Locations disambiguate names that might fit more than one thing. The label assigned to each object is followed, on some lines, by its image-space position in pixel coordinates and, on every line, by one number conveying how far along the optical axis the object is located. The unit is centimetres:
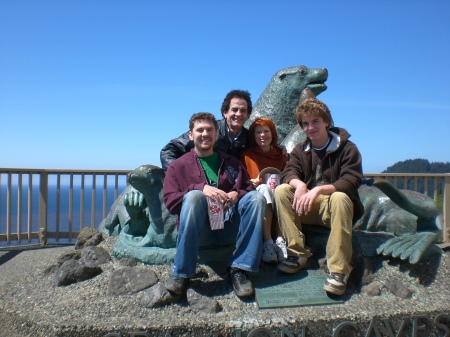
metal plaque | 292
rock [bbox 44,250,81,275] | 379
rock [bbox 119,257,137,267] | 362
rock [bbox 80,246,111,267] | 366
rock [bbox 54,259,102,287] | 341
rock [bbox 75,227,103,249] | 445
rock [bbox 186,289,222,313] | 288
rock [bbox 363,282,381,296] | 311
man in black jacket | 392
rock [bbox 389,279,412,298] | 308
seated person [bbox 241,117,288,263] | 374
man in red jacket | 303
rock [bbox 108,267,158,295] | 318
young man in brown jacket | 309
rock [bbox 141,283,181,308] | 294
